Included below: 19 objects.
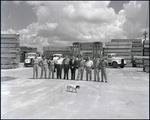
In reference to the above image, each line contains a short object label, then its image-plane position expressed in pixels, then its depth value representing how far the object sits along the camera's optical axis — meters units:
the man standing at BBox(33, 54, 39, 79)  11.90
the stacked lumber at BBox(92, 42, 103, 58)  26.40
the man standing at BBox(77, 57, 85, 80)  11.34
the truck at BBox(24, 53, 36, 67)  25.88
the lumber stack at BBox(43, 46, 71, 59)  31.94
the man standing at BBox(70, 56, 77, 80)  11.43
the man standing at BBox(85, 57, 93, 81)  11.17
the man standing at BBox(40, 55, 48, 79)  12.07
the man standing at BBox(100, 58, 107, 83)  10.71
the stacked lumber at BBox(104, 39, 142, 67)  27.63
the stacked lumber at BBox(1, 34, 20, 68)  19.61
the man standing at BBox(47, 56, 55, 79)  12.02
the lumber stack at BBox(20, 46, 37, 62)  39.46
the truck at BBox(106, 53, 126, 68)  24.32
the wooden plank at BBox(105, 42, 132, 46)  28.03
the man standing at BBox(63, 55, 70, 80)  11.59
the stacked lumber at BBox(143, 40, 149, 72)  18.53
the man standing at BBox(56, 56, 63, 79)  11.91
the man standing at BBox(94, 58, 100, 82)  11.08
